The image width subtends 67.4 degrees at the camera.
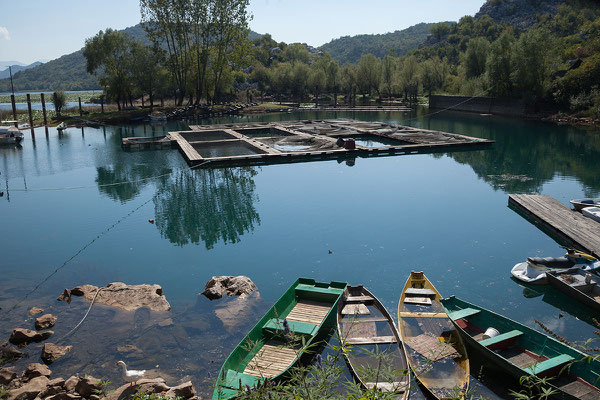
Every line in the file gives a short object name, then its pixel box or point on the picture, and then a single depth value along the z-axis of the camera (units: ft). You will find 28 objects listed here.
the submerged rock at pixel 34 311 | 39.27
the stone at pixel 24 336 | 34.86
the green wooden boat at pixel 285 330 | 26.22
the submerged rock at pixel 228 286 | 41.32
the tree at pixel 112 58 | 205.36
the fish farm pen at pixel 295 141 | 102.12
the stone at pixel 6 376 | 28.31
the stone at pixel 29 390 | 25.86
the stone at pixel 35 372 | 29.50
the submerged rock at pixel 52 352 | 32.65
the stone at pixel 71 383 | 26.94
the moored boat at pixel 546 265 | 42.55
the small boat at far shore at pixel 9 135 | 131.13
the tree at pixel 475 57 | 230.89
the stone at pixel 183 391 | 26.50
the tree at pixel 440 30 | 538.47
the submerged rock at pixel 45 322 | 36.78
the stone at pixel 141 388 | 26.40
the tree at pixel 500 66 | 188.96
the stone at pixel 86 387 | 26.40
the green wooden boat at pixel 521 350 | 25.91
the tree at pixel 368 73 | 274.36
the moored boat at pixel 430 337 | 26.78
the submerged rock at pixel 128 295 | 39.83
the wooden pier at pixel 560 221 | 50.30
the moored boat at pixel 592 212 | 56.08
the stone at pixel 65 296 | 41.34
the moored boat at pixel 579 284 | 37.94
